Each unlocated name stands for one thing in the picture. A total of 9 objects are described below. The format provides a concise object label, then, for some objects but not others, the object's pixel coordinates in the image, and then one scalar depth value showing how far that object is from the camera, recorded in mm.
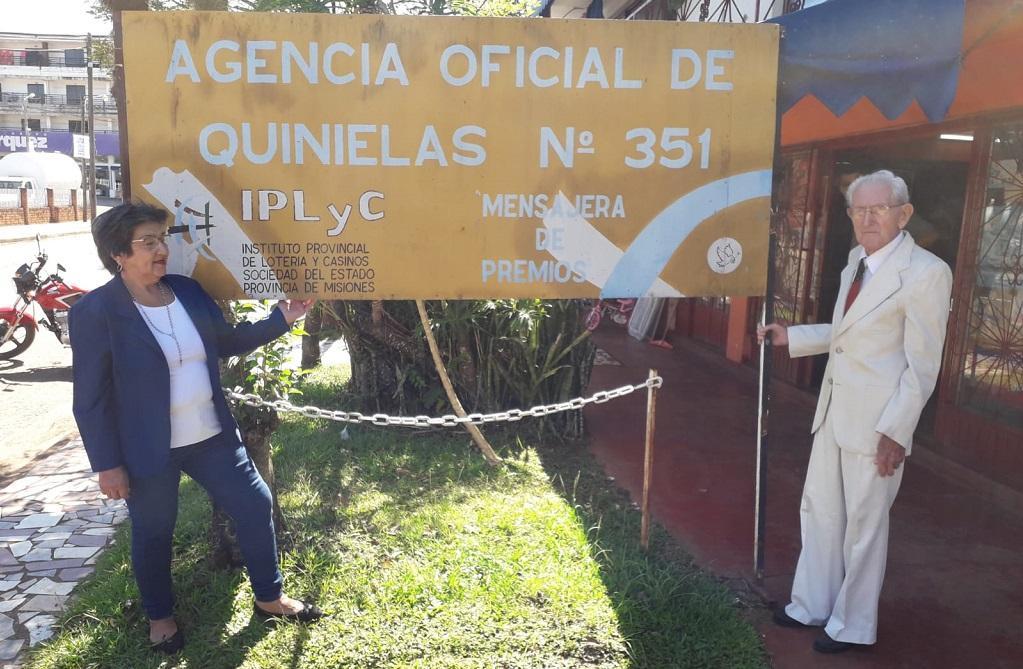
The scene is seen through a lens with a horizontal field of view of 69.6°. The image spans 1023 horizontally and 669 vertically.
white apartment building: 52219
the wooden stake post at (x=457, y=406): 4199
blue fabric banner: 3184
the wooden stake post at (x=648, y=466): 3627
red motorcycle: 7980
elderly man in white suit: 2729
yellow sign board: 2986
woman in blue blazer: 2650
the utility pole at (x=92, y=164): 28992
